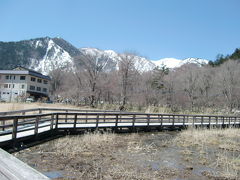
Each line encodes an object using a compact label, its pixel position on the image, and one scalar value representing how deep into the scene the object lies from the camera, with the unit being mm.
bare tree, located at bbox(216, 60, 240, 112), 45375
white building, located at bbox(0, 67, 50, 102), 54219
